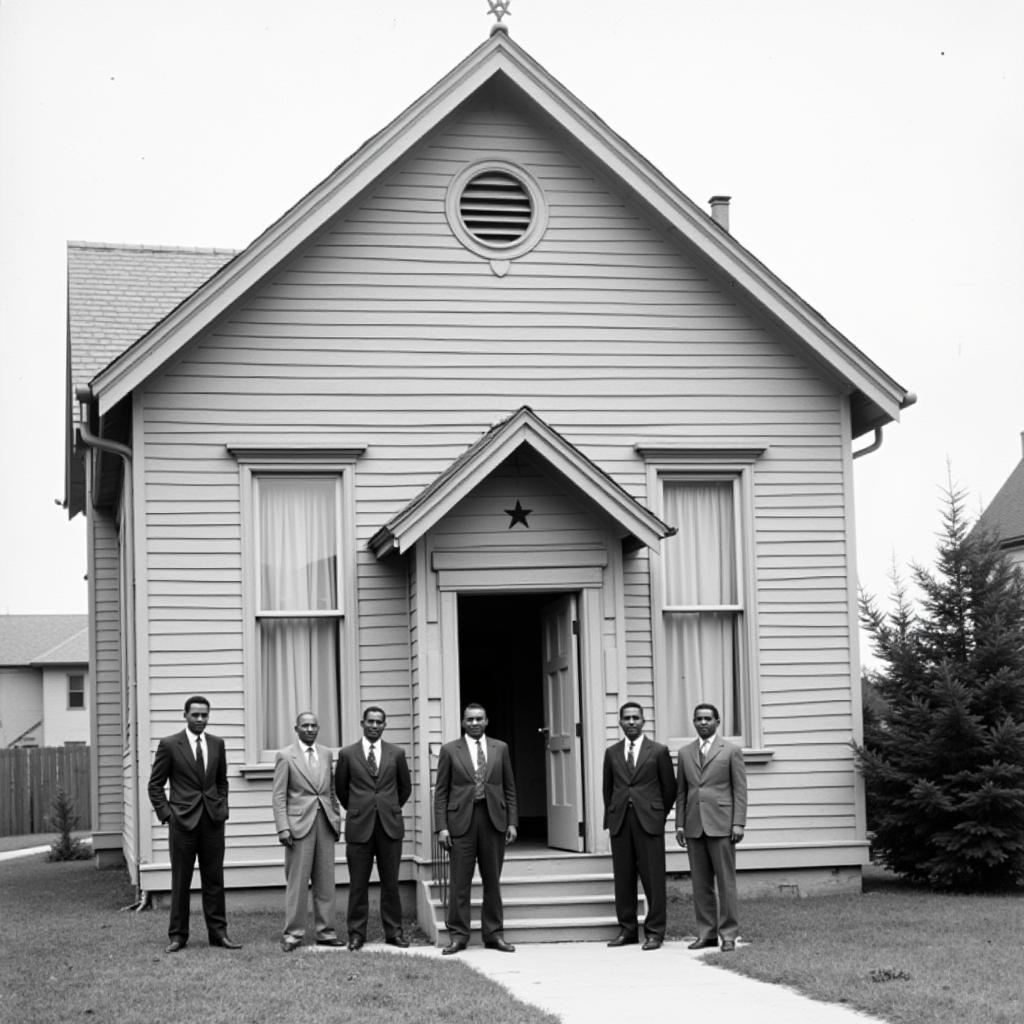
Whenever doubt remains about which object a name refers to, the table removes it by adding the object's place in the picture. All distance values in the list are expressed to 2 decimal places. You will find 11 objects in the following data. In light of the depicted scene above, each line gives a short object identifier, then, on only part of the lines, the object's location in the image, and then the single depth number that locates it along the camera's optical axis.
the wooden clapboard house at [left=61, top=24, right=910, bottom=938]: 15.21
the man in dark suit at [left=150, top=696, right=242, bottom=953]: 13.11
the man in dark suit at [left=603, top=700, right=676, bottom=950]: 13.47
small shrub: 26.28
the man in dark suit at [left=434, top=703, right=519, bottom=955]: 13.20
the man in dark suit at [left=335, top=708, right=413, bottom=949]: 13.48
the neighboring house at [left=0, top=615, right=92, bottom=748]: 58.09
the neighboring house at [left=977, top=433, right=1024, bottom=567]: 46.41
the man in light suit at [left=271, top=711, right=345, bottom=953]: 13.30
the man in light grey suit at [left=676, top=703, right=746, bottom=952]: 13.10
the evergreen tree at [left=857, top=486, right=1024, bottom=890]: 16.02
